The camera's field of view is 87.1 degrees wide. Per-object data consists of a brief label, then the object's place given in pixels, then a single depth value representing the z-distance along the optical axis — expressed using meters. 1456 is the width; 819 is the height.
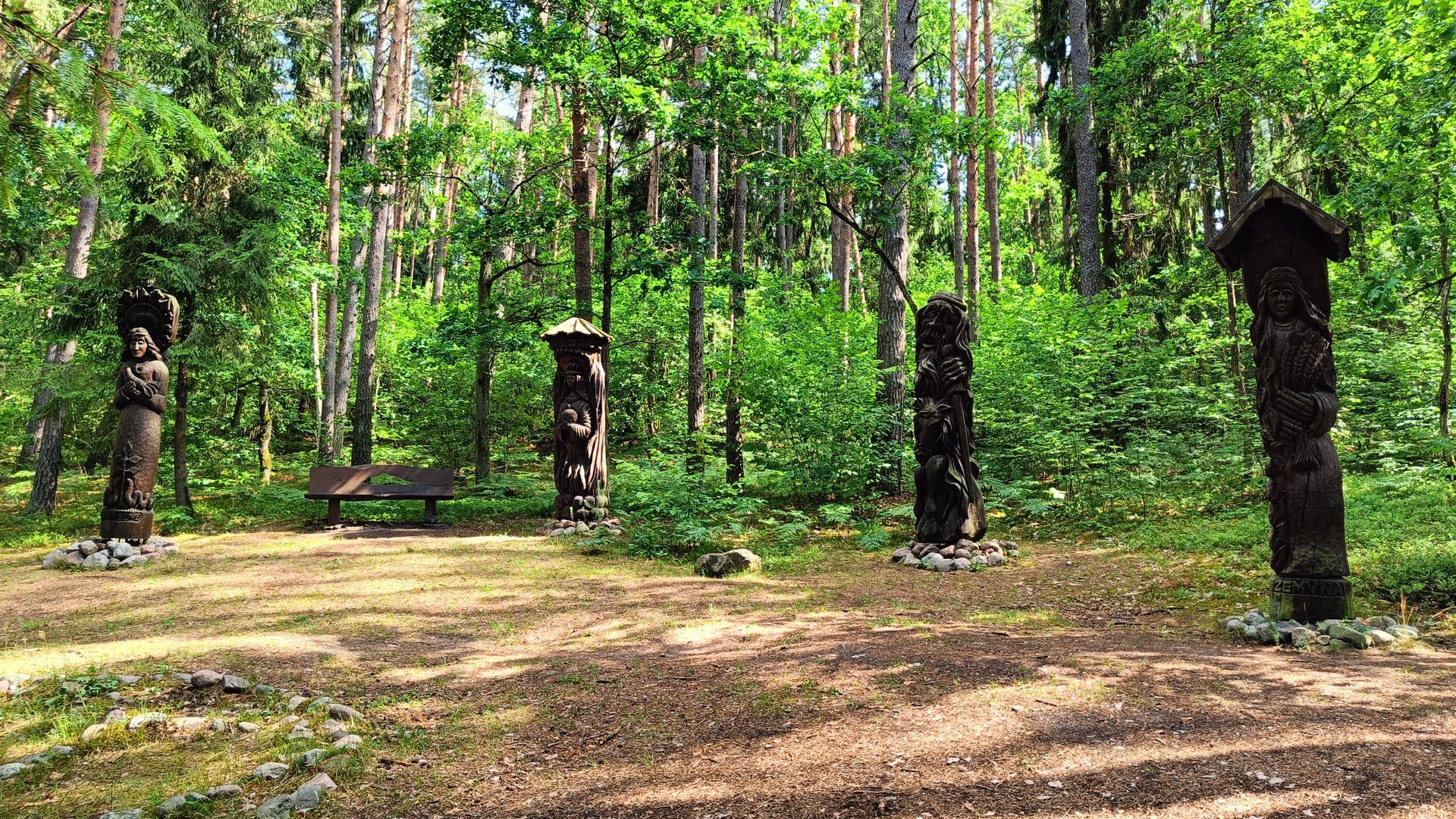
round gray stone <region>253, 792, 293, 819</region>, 3.00
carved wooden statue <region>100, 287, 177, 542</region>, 9.32
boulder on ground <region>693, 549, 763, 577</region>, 8.03
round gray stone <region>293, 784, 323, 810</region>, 3.11
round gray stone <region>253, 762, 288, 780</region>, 3.33
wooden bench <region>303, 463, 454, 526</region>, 12.10
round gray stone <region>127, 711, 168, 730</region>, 3.80
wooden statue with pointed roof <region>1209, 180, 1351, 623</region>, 5.20
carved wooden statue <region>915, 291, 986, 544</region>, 8.44
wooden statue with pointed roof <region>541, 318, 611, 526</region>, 11.16
